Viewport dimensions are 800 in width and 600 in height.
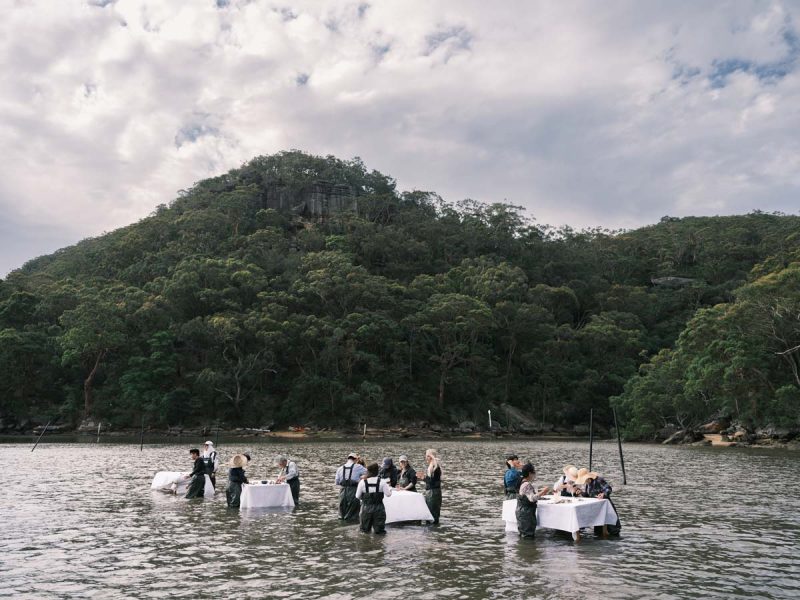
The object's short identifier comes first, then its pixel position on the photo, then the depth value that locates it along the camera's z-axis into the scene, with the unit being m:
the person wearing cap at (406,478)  17.72
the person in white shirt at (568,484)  16.17
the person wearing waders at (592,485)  15.72
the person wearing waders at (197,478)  22.34
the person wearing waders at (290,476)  20.42
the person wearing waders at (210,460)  22.68
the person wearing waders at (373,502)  15.62
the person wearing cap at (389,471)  18.06
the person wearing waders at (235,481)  19.89
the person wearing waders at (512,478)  16.80
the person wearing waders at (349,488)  17.77
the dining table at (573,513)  14.77
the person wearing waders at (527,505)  14.94
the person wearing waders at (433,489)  17.09
